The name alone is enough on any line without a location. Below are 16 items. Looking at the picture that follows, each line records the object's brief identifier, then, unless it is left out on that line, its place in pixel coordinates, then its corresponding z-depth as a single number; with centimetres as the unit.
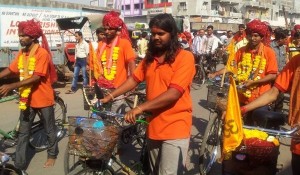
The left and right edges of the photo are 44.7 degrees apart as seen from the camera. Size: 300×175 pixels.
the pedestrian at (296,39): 794
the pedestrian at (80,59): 1185
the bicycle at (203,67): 1299
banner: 1246
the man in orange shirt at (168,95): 302
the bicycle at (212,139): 494
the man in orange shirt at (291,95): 296
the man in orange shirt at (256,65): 493
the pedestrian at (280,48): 823
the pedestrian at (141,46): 1613
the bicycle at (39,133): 569
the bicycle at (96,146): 315
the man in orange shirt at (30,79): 478
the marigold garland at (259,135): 306
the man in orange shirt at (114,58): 528
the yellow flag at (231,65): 551
